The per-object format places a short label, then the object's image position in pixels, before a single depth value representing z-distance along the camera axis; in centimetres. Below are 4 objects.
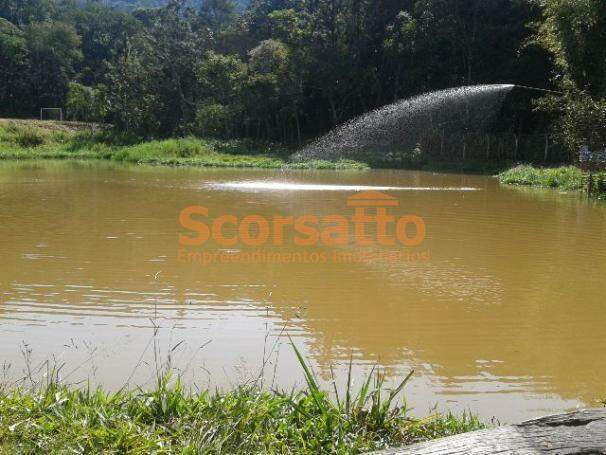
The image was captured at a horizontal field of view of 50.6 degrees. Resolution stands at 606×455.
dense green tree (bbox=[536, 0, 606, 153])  1677
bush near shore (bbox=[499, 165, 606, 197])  1528
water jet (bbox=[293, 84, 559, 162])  2741
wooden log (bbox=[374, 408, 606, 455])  206
